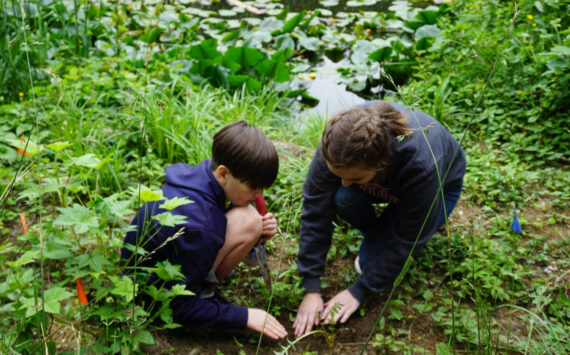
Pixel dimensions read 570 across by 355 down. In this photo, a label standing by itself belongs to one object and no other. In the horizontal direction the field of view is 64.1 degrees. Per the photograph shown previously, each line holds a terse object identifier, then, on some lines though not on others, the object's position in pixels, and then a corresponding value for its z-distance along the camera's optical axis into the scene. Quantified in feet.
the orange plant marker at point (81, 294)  4.21
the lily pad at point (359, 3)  19.10
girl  4.82
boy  5.05
